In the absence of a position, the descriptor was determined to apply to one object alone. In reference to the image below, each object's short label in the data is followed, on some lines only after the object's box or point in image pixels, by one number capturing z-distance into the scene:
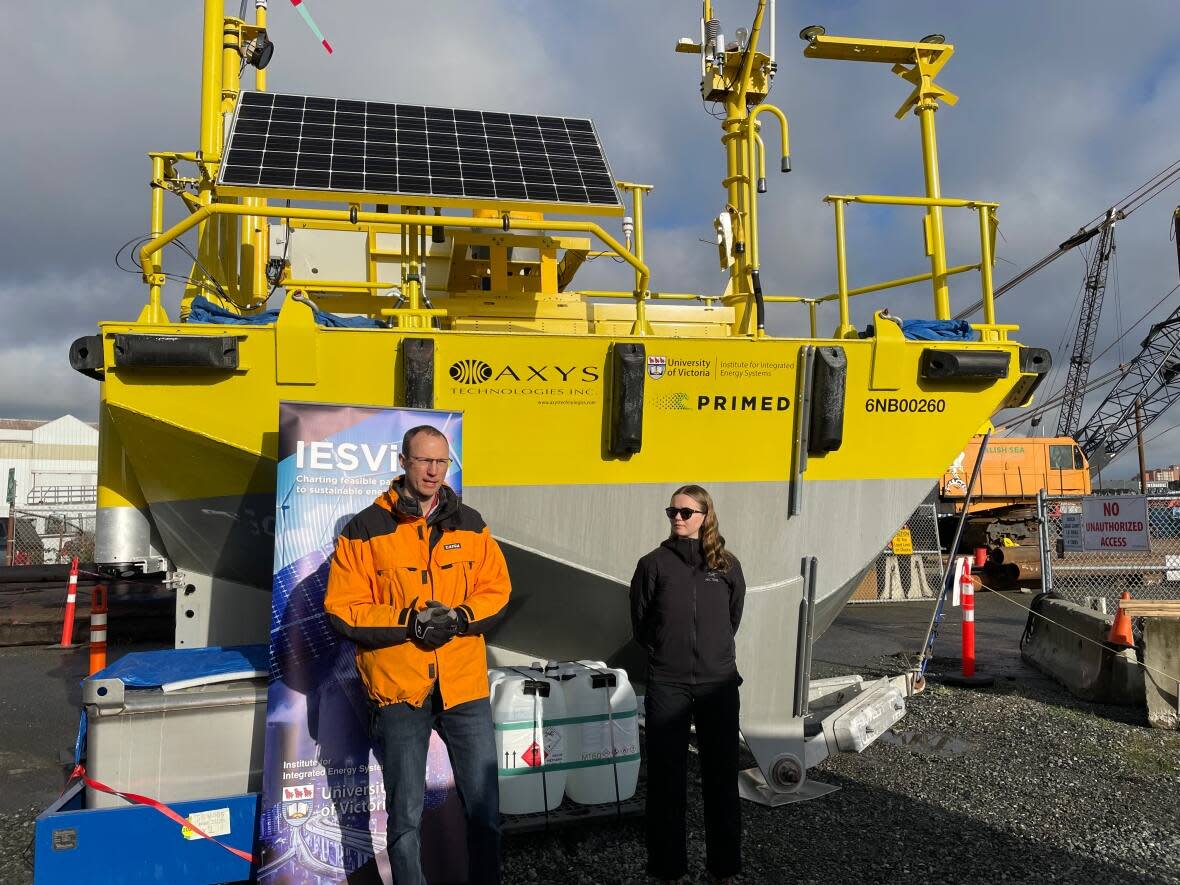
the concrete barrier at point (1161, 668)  5.55
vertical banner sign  3.32
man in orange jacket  2.83
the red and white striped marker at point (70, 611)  8.95
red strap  3.18
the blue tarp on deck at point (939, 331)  4.68
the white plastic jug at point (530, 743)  3.81
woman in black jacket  3.30
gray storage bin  3.22
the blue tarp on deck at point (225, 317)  3.97
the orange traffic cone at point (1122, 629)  6.02
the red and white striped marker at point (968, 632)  7.17
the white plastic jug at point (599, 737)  3.96
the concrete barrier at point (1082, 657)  6.04
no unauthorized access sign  8.52
